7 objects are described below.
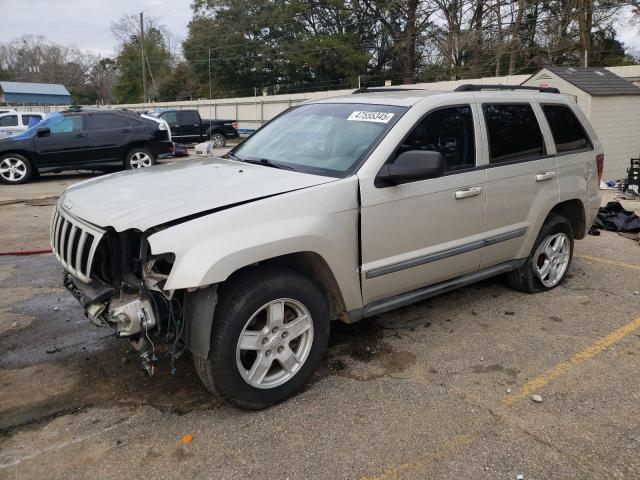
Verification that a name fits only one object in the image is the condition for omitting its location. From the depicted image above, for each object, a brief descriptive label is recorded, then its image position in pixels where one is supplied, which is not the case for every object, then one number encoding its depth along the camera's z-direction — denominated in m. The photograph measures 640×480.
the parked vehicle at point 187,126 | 21.17
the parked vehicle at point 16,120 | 16.94
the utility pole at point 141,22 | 47.78
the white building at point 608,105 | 11.30
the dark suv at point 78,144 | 12.21
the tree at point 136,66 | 65.12
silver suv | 2.87
